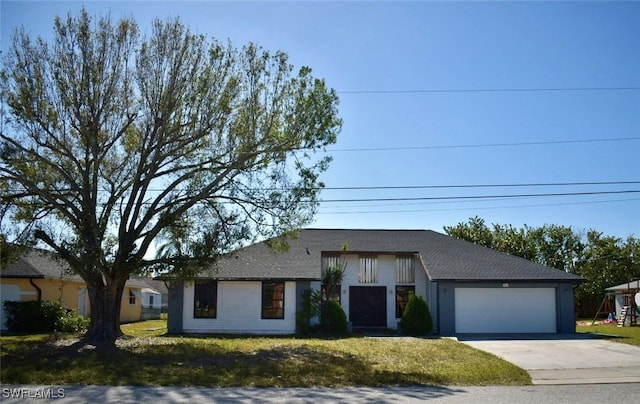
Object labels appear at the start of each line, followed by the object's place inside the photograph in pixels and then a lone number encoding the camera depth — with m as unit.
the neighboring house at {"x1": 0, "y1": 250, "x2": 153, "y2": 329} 26.41
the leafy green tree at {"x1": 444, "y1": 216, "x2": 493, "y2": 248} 52.00
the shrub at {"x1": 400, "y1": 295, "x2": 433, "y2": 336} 25.97
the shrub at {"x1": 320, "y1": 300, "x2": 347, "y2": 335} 26.05
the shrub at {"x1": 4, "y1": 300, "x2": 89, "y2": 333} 25.14
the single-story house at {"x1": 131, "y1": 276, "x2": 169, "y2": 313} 46.16
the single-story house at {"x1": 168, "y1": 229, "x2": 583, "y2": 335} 26.48
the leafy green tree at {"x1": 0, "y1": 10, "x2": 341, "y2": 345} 17.22
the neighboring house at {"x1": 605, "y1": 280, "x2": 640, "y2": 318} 35.15
